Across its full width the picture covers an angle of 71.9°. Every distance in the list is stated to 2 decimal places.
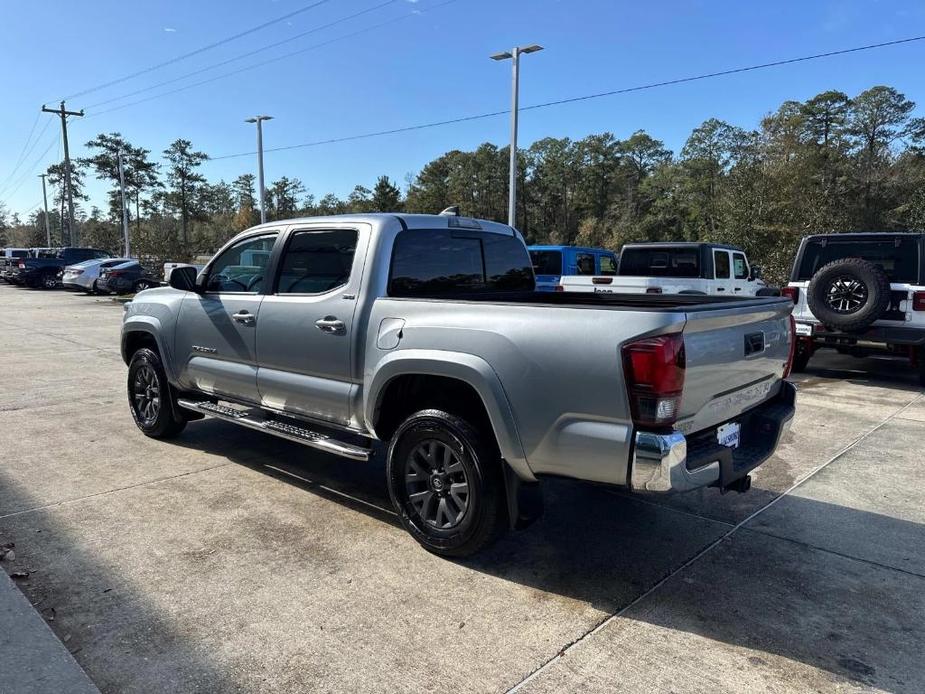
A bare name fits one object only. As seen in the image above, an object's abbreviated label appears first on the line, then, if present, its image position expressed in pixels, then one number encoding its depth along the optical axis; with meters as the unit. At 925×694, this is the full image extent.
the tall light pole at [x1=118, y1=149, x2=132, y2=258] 34.38
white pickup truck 12.13
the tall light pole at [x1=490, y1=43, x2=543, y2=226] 19.67
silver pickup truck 2.84
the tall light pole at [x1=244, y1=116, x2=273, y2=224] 31.48
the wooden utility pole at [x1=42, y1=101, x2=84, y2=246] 39.69
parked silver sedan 24.70
